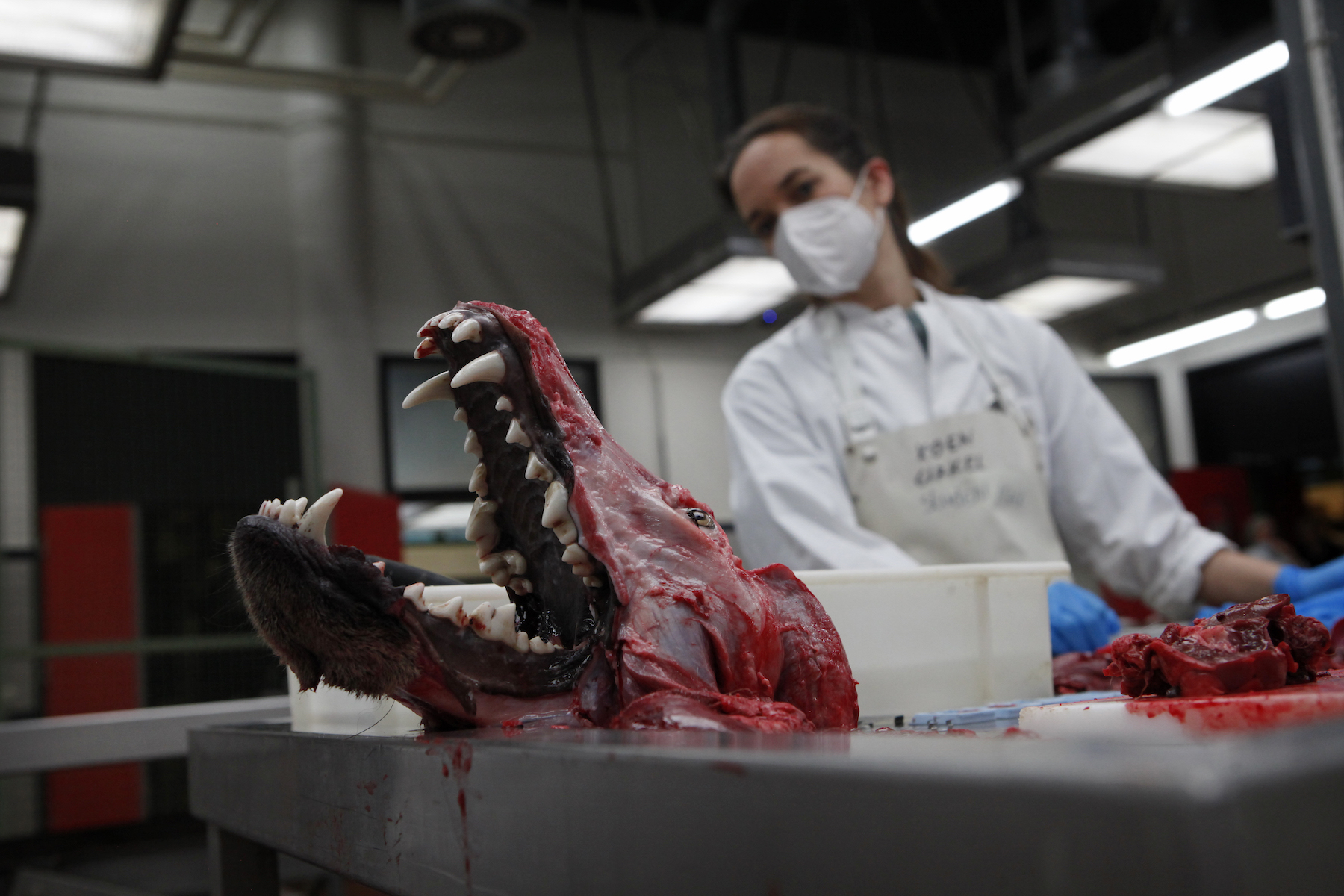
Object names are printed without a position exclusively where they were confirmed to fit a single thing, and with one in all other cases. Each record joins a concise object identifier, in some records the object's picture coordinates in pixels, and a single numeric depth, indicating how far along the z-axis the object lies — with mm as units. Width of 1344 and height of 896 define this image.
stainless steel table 276
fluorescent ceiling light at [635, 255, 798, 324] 5781
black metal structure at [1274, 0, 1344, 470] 1745
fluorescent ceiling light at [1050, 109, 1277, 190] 4363
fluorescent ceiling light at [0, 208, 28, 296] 4918
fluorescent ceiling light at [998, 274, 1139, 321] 6516
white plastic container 915
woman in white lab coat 1888
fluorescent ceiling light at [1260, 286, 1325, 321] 8547
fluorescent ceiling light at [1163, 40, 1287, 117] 3603
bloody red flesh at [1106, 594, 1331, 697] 667
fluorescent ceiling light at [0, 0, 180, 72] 3123
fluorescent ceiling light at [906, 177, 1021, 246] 5184
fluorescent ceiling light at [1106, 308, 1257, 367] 9148
